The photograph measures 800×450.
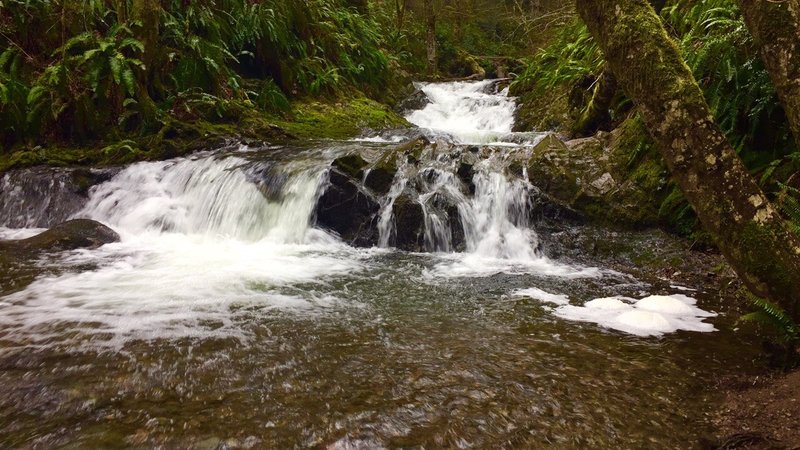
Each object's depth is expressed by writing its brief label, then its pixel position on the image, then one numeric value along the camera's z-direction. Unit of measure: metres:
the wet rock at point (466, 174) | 6.98
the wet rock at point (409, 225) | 6.50
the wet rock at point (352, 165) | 7.27
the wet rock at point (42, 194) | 7.57
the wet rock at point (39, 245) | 4.66
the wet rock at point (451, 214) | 6.42
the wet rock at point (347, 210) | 6.81
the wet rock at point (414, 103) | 15.14
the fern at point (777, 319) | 2.43
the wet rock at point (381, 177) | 7.06
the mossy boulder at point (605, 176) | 6.01
